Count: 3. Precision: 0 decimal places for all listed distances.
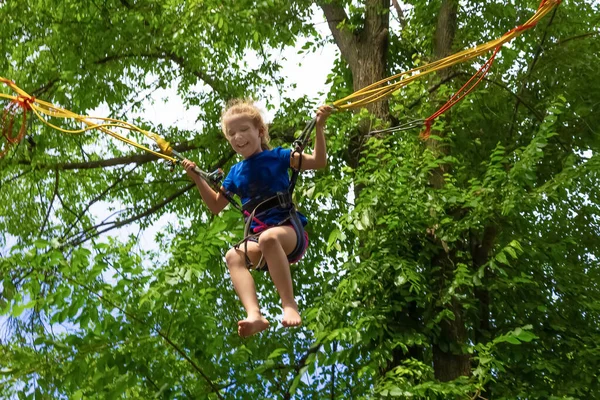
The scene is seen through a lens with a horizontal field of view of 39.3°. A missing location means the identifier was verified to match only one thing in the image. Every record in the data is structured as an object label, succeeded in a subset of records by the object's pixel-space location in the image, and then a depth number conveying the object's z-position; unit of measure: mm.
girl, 3039
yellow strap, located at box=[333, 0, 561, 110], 3727
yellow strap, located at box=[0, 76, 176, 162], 3659
